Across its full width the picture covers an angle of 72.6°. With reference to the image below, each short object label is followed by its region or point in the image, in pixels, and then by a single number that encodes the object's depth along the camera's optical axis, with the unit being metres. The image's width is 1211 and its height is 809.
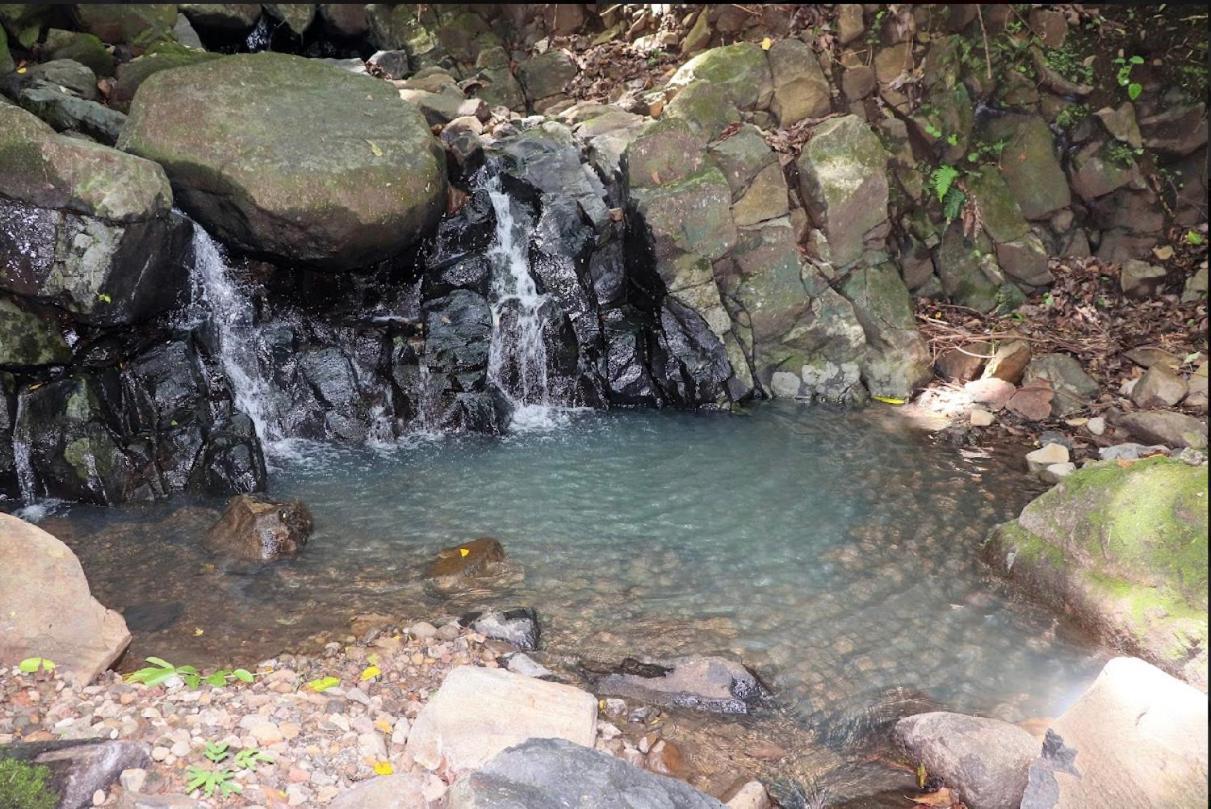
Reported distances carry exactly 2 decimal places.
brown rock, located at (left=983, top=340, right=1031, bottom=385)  9.42
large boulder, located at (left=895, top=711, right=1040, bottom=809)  3.82
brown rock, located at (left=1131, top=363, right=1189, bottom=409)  8.67
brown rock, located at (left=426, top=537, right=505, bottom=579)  5.83
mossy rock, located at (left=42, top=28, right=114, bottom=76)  9.19
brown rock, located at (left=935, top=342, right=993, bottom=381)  9.76
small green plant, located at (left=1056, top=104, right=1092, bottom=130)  10.74
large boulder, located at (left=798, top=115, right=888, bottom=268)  10.04
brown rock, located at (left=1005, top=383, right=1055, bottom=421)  8.90
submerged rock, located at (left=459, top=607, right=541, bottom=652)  5.01
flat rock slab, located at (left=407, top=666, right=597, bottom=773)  3.56
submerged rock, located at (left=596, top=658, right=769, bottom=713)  4.58
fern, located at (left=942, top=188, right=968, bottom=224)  10.59
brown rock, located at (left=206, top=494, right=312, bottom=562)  6.00
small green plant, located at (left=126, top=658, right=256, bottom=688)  4.00
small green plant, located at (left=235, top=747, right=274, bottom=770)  3.35
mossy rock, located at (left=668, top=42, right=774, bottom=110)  10.52
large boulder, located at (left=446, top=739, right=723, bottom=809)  3.07
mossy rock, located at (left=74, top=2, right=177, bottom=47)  9.98
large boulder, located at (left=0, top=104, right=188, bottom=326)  6.52
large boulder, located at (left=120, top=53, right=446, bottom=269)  7.42
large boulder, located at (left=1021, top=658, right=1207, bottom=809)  3.26
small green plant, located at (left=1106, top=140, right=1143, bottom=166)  10.52
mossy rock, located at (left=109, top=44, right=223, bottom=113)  8.92
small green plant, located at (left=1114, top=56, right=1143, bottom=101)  10.44
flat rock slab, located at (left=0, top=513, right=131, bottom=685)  4.02
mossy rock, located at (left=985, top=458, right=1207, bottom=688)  4.74
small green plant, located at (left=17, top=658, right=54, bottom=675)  3.92
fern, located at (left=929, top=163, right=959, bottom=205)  10.49
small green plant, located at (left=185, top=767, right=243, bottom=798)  3.19
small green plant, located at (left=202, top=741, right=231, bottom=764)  3.38
